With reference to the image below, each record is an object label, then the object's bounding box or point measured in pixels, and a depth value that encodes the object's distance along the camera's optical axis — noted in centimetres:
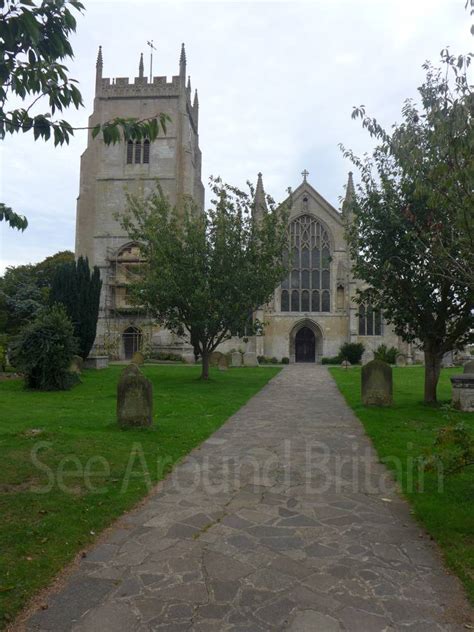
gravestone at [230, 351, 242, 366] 3397
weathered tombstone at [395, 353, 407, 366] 3762
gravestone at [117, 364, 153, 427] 959
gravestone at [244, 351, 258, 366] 3507
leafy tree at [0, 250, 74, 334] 3931
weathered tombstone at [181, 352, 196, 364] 3681
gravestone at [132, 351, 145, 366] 3093
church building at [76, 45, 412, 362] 4053
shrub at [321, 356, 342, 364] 4038
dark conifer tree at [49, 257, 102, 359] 2562
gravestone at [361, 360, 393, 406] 1348
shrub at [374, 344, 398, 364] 3606
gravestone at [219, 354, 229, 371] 2959
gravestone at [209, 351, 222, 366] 3259
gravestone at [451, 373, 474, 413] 1291
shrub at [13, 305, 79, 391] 1750
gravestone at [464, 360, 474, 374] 1415
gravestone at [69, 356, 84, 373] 1843
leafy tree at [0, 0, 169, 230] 408
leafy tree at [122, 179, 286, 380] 1995
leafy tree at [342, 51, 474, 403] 1321
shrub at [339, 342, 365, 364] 3847
